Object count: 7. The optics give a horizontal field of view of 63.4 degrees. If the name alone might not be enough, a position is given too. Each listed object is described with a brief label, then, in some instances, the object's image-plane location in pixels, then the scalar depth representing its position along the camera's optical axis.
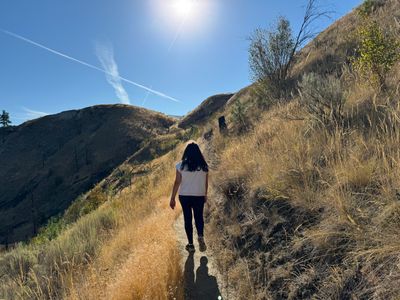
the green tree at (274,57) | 14.65
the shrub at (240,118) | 12.56
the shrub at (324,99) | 5.85
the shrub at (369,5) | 14.95
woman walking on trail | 5.68
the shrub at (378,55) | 6.14
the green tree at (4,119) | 106.12
